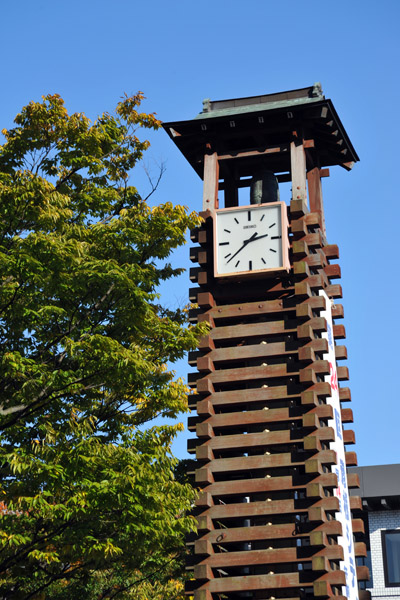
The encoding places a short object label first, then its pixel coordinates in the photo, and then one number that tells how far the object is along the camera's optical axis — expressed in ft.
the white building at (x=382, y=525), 88.99
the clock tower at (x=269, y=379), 61.52
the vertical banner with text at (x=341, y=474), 63.10
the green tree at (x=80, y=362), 49.88
